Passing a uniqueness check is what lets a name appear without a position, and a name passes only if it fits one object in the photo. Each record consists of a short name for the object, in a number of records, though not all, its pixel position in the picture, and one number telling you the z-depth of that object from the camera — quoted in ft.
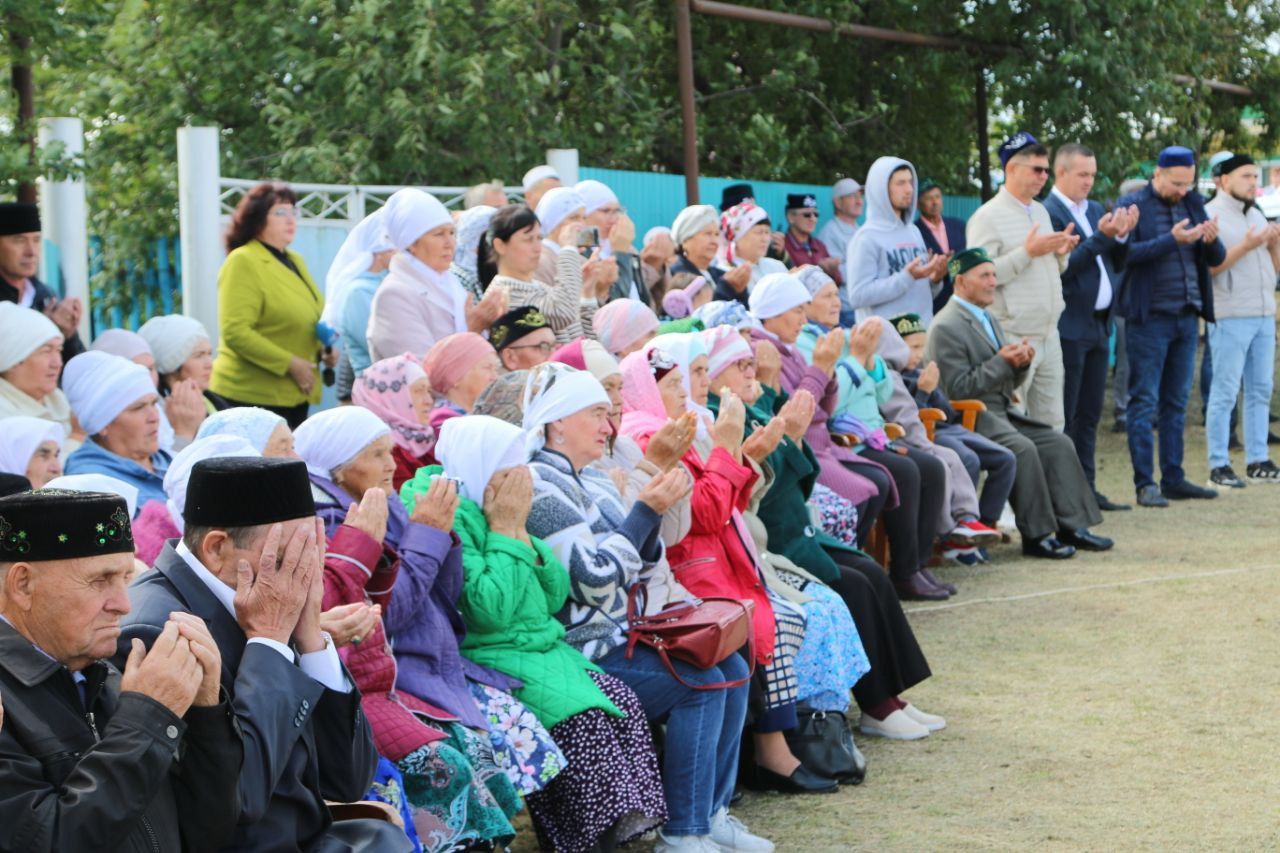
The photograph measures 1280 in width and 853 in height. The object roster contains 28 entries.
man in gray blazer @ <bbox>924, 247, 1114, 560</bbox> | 32.63
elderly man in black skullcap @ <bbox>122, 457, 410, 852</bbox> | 11.39
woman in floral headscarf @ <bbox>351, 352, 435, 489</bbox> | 18.98
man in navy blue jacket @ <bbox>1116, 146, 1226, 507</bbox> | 38.04
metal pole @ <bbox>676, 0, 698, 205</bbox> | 38.75
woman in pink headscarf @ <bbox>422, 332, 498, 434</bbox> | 20.30
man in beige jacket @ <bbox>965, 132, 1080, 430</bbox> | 34.83
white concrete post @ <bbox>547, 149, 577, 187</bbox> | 36.70
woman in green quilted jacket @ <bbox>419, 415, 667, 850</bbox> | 15.79
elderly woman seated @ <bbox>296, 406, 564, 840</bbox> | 14.93
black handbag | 19.70
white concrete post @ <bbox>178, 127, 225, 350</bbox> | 30.07
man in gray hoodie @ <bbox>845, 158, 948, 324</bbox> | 35.09
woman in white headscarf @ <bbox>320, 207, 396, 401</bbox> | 25.55
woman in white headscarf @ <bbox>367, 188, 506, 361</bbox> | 23.89
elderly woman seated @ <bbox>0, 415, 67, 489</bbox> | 16.65
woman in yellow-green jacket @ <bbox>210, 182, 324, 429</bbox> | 25.43
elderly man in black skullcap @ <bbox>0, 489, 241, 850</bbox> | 9.52
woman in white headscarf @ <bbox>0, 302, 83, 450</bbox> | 19.22
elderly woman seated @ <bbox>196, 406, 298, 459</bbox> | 15.78
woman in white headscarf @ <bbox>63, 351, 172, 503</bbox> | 18.03
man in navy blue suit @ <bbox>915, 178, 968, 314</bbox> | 40.55
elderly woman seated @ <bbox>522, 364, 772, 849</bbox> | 17.11
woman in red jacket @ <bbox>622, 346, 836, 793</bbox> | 19.35
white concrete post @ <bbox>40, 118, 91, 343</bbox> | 29.35
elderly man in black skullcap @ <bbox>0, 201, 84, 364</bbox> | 22.09
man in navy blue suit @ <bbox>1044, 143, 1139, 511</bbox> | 36.27
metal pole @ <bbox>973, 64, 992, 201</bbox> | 50.11
